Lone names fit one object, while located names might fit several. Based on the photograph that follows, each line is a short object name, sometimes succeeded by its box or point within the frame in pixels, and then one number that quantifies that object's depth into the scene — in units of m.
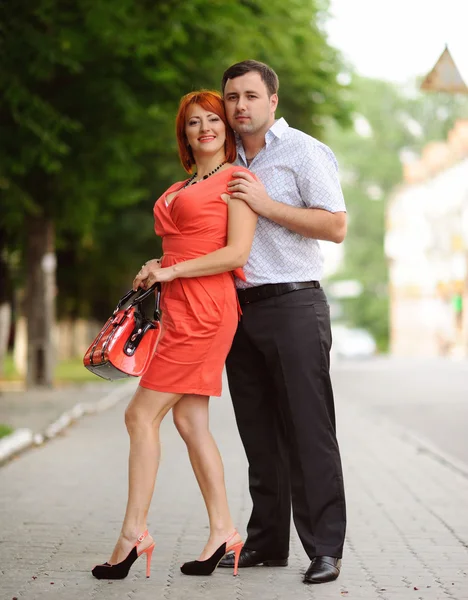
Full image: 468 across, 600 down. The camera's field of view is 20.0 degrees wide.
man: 5.61
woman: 5.50
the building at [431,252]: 65.12
